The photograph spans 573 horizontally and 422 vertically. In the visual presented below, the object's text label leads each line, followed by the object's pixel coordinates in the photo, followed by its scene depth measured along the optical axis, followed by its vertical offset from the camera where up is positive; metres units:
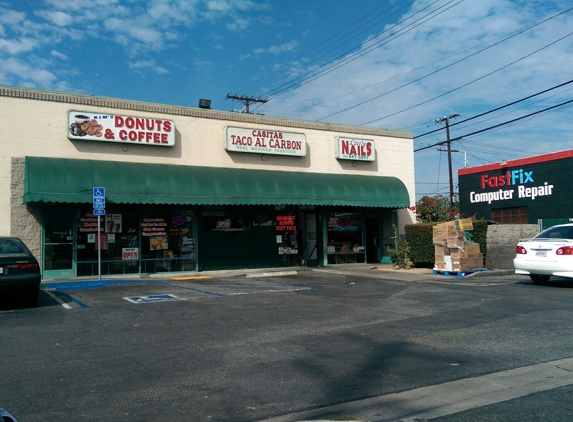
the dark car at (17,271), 11.05 -0.49
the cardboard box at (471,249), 18.14 -0.40
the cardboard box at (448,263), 18.33 -0.87
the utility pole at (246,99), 42.06 +11.56
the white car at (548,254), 13.67 -0.49
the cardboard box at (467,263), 18.08 -0.90
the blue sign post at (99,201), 15.89 +1.37
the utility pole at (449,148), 40.76 +6.95
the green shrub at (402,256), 21.31 -0.68
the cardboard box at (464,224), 17.97 +0.47
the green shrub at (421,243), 20.34 -0.17
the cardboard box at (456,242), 17.92 -0.14
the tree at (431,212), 22.97 +1.17
